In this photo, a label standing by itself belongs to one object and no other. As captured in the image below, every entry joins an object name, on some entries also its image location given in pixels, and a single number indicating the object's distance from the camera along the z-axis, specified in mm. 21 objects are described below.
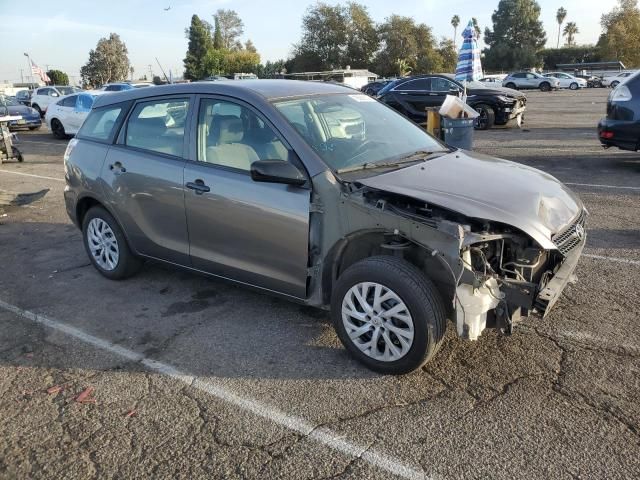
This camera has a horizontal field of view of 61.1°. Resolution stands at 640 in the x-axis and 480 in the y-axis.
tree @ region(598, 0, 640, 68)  67812
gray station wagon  3125
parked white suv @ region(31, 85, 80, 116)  26734
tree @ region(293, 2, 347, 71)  77062
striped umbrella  14742
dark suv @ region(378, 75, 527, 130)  15352
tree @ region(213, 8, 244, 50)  100938
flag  37906
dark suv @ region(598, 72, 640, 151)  8766
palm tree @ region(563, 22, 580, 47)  113500
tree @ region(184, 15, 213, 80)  78312
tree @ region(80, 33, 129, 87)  78000
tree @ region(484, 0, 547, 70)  87875
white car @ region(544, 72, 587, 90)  42031
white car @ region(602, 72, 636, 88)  43512
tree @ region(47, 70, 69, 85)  62750
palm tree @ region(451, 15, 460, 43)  114375
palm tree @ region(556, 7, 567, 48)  112125
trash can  9203
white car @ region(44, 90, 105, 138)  16641
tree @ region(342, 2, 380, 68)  77188
